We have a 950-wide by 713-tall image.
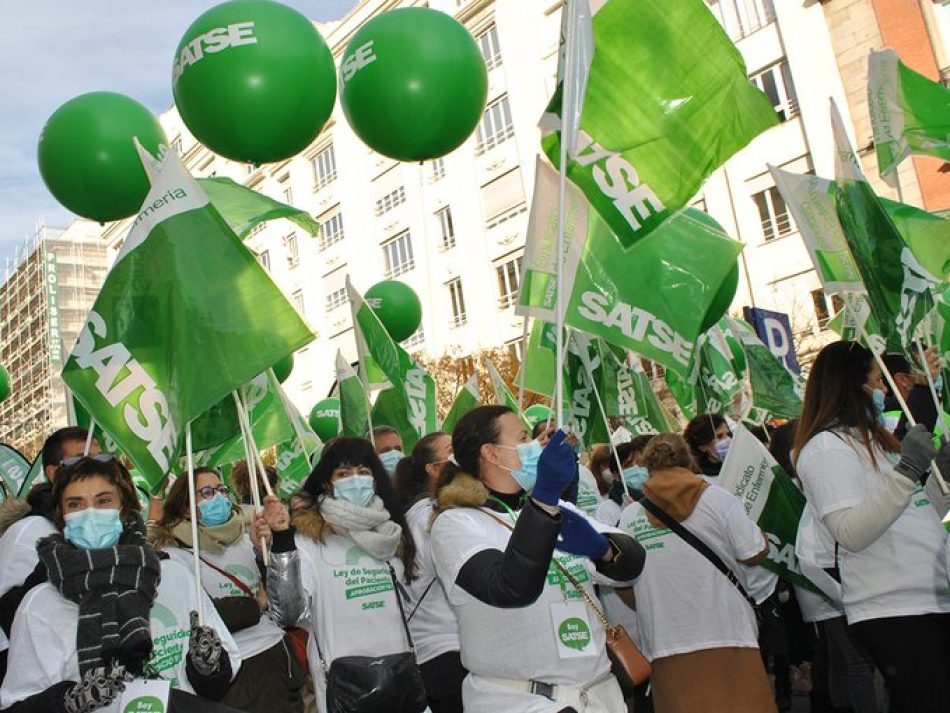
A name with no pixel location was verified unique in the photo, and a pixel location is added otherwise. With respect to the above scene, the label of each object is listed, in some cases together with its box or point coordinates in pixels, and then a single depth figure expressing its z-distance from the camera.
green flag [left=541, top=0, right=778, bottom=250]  3.57
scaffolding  68.88
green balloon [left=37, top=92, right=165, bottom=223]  5.15
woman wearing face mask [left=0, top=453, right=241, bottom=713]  2.57
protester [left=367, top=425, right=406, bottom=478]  6.19
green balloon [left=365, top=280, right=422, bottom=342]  9.85
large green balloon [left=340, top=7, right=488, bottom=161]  5.29
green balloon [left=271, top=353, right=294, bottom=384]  10.06
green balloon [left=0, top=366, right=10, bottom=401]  9.85
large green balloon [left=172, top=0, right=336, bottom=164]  4.72
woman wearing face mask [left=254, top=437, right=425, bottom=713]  3.40
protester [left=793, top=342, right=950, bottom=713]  3.05
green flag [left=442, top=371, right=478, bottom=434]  7.31
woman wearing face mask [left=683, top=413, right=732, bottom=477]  5.98
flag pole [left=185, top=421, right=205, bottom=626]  2.85
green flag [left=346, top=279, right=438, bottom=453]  7.20
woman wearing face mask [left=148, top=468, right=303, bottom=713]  3.93
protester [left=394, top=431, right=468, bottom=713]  4.00
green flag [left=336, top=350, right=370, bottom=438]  7.35
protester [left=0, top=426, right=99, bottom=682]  3.25
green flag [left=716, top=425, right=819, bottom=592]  4.70
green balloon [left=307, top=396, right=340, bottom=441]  12.27
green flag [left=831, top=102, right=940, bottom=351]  3.81
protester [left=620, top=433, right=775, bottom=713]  3.91
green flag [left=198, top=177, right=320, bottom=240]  4.69
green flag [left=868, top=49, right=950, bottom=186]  5.23
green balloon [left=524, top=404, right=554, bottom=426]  9.17
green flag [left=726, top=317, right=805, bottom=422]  7.01
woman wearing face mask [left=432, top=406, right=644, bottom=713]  2.64
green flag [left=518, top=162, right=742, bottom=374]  4.34
